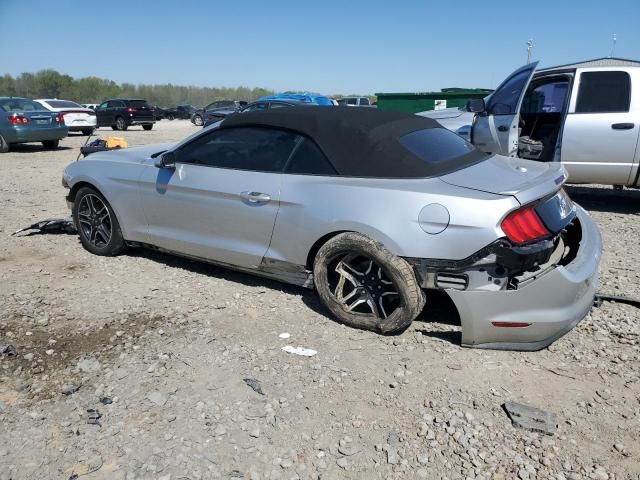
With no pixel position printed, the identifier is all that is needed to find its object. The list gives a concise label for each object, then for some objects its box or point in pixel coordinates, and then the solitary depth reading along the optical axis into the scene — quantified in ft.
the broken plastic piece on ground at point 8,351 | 10.72
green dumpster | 52.49
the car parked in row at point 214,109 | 92.71
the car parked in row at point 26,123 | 44.32
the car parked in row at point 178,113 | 148.97
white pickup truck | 21.77
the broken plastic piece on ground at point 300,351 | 10.64
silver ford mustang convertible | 9.83
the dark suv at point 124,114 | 79.56
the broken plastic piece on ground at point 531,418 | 8.27
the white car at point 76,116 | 59.98
